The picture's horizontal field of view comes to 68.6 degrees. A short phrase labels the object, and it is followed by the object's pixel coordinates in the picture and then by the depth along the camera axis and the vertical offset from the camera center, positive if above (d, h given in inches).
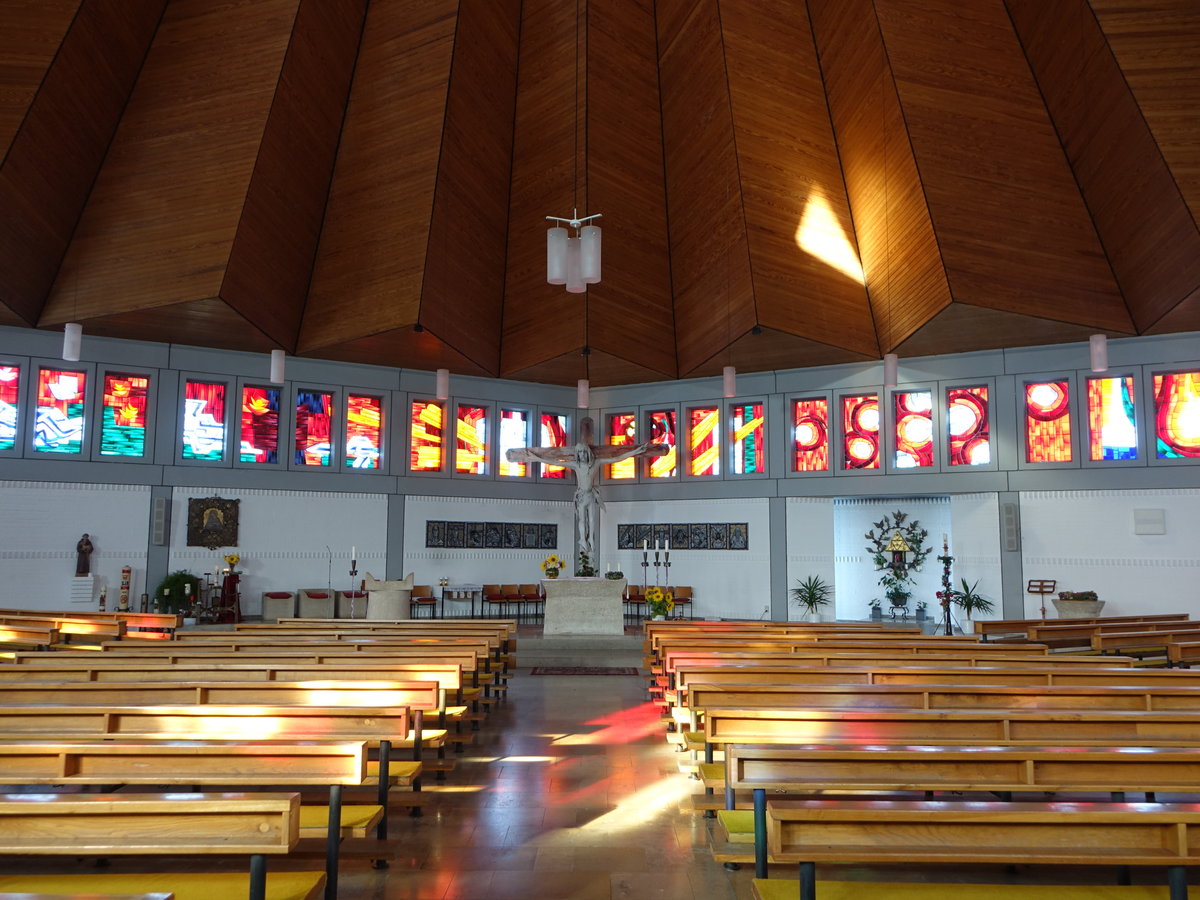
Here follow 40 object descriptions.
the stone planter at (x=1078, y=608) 523.2 -29.9
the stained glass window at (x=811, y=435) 662.5 +92.3
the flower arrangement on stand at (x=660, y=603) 486.3 -25.5
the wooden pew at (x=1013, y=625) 359.3 -27.7
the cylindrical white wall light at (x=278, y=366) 524.4 +112.6
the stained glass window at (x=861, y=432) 644.7 +91.9
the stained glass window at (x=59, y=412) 565.0 +91.8
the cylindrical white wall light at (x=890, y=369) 525.3 +112.0
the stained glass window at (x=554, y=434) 738.2 +103.3
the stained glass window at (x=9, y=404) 553.0 +94.5
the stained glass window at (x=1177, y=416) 544.4 +88.6
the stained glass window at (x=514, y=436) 719.7 +98.8
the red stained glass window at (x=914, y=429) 626.8 +92.0
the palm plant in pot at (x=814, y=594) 640.4 -26.6
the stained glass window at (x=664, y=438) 720.3 +97.0
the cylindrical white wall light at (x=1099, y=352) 502.6 +117.0
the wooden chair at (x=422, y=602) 624.7 -32.5
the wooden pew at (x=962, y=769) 112.7 -27.3
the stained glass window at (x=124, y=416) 584.1 +92.2
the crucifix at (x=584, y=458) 563.8 +63.6
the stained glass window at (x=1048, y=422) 581.0 +90.3
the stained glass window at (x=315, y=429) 645.3 +93.0
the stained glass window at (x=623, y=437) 735.1 +100.5
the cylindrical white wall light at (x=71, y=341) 476.4 +115.0
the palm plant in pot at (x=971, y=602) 557.0 -28.6
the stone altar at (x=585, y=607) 516.1 -29.7
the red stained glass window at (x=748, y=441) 683.4 +90.5
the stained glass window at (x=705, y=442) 702.5 +91.9
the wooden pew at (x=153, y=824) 91.4 -28.3
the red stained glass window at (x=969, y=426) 604.7 +91.3
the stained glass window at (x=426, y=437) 685.3 +92.6
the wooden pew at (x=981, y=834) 92.7 -29.5
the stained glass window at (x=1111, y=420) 562.6 +88.4
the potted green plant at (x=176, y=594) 568.4 -25.2
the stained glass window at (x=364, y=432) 661.3 +93.0
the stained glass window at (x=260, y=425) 625.3 +92.7
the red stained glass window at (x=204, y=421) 608.7 +92.8
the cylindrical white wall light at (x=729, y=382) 565.5 +112.9
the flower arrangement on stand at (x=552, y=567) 549.0 -6.8
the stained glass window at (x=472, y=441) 703.1 +91.9
